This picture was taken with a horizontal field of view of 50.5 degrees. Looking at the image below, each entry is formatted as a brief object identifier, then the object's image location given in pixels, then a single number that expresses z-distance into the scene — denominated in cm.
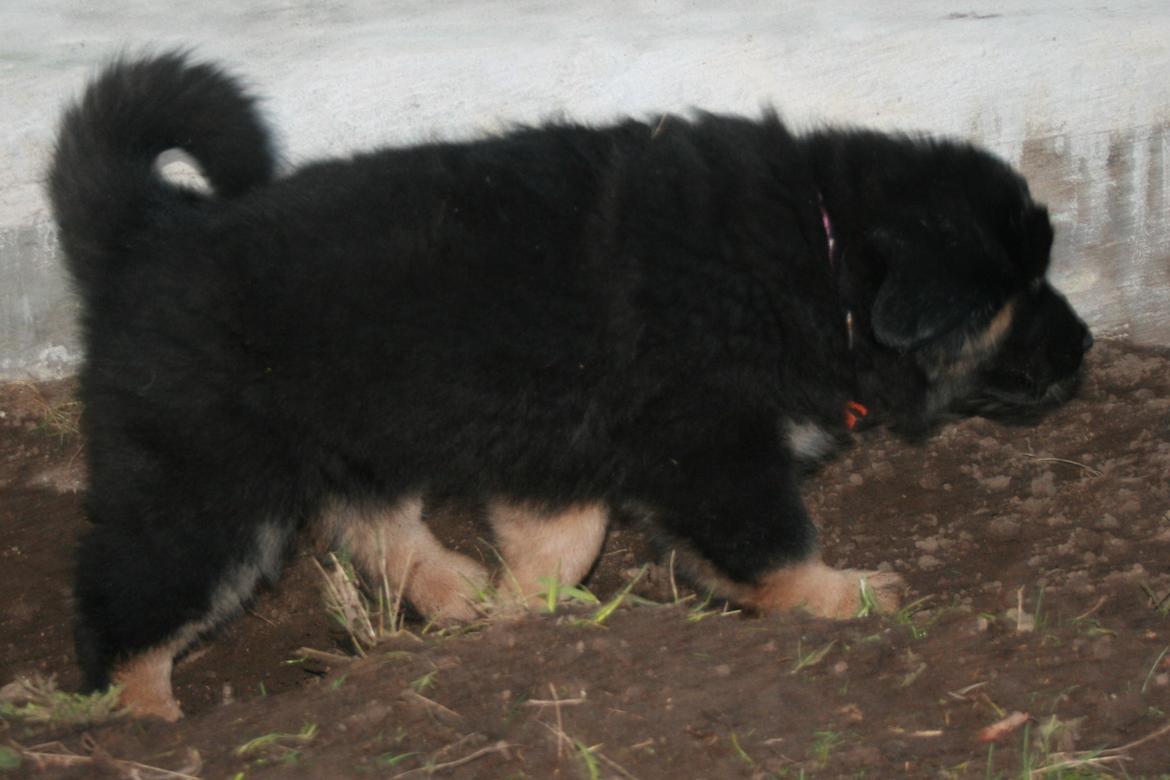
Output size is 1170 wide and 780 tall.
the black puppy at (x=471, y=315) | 301
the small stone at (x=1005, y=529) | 371
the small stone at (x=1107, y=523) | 351
